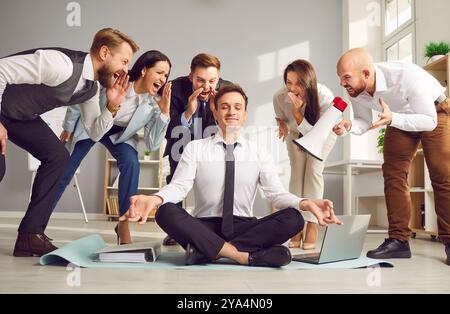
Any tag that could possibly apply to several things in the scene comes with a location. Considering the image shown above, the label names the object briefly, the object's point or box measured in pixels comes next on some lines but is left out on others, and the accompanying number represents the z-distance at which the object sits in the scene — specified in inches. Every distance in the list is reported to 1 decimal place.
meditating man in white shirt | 69.7
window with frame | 198.1
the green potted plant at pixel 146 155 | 228.2
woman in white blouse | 97.5
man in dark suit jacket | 102.3
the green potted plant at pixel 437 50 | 146.6
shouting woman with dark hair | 100.0
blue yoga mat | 70.7
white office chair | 218.7
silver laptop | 74.3
